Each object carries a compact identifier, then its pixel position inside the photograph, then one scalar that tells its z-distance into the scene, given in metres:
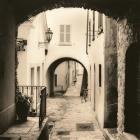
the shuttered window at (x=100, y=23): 14.51
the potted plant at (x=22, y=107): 11.17
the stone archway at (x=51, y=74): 27.38
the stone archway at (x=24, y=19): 8.98
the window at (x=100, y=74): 14.77
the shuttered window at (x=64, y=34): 26.86
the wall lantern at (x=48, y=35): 21.70
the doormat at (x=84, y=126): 14.02
